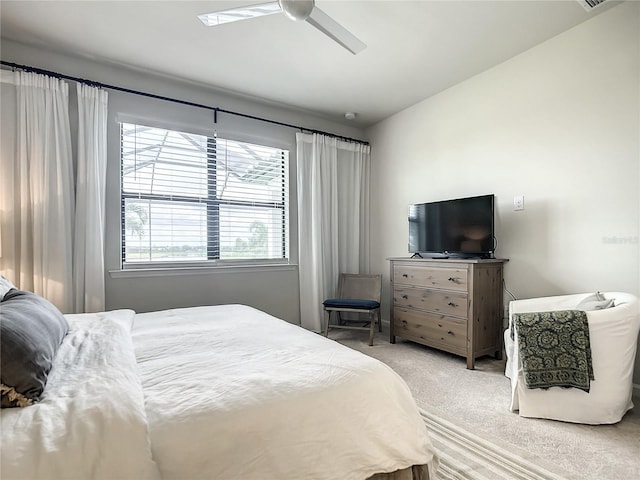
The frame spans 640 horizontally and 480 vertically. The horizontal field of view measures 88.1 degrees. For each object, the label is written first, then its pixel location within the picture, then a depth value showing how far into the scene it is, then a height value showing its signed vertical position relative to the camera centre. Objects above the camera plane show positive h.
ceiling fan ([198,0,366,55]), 1.83 +1.33
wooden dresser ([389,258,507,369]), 2.88 -0.59
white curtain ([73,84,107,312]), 2.80 +0.30
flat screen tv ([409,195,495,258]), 3.00 +0.13
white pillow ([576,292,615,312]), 2.06 -0.40
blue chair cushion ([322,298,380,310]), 3.62 -0.68
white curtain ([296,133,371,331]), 4.05 +0.35
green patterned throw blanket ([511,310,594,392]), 1.91 -0.66
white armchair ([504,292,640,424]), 1.89 -0.79
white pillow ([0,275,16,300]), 1.46 -0.20
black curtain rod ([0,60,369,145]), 2.64 +1.43
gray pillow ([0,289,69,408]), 0.90 -0.33
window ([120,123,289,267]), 3.20 +0.48
